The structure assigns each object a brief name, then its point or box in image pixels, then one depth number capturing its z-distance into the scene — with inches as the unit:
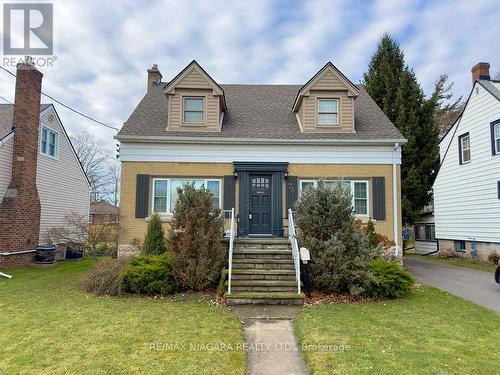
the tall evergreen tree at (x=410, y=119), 785.6
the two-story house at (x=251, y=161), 458.0
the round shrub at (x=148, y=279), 320.3
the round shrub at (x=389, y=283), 313.9
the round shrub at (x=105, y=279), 321.7
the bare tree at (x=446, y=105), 1013.2
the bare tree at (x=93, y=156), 1401.3
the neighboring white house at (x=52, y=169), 542.3
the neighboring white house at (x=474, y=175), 575.5
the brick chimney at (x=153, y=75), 609.6
